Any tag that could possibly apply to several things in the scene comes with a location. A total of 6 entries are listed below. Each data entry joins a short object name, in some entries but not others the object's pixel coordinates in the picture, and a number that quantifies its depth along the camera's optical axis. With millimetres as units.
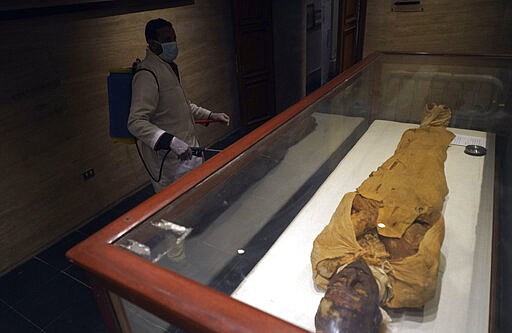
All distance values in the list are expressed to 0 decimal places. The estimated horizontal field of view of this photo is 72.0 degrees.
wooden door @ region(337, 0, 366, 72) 4340
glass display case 919
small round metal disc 2688
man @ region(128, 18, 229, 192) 2275
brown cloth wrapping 1364
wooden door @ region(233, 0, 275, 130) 4727
